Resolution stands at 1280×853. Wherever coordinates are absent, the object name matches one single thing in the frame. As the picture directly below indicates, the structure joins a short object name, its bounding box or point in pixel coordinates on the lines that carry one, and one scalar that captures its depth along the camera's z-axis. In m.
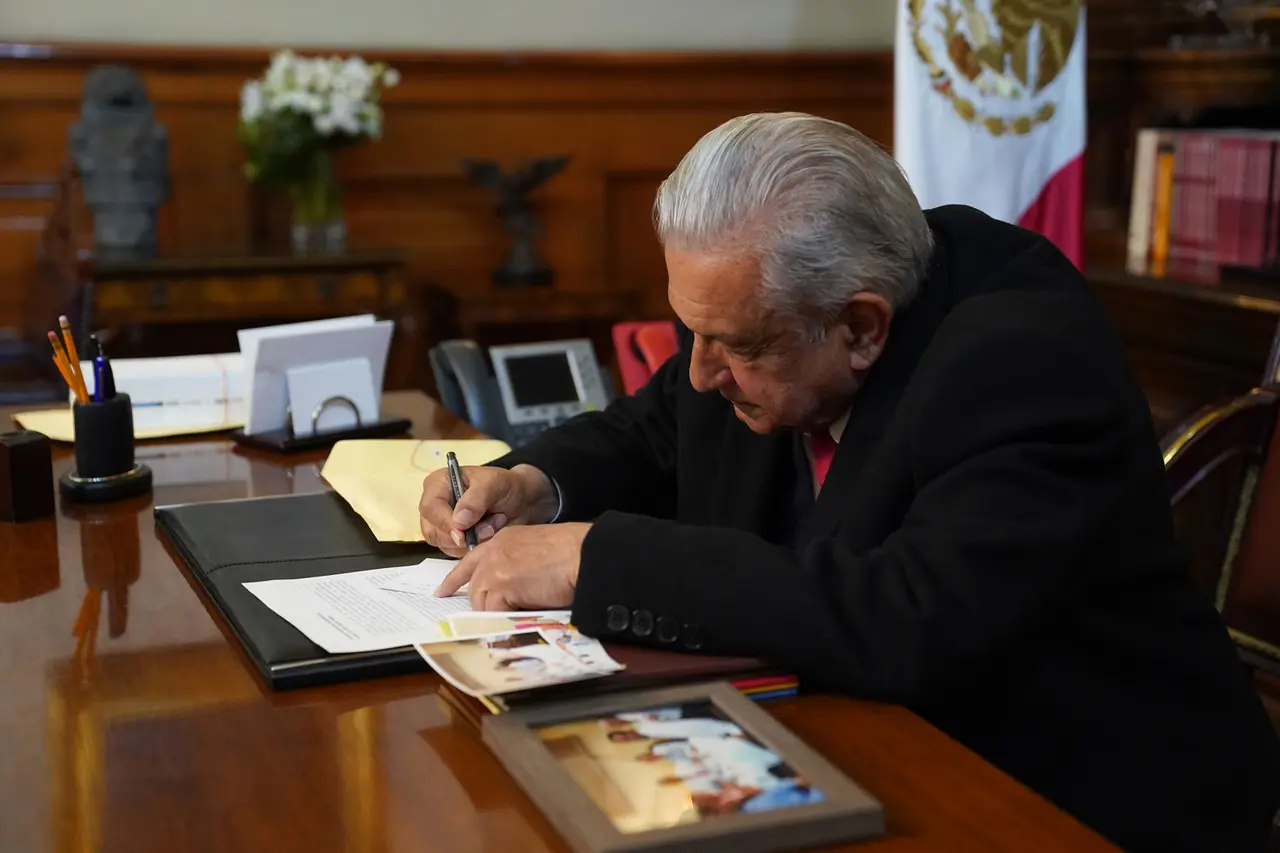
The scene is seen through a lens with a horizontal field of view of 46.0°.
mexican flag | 3.60
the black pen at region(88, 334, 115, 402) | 1.97
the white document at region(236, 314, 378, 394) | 2.21
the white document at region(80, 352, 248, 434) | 2.39
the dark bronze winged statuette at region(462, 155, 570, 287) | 4.82
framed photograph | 0.96
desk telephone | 2.63
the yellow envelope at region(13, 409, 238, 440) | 2.33
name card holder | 2.27
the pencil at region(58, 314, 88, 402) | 1.97
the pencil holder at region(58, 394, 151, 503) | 1.95
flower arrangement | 4.34
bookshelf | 3.48
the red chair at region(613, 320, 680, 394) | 2.86
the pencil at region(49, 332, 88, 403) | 1.98
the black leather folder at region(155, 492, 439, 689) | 1.28
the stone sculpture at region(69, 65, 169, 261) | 4.22
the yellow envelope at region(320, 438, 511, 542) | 1.73
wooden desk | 1.00
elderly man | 1.27
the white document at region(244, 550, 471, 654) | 1.33
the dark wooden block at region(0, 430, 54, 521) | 1.85
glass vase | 4.50
